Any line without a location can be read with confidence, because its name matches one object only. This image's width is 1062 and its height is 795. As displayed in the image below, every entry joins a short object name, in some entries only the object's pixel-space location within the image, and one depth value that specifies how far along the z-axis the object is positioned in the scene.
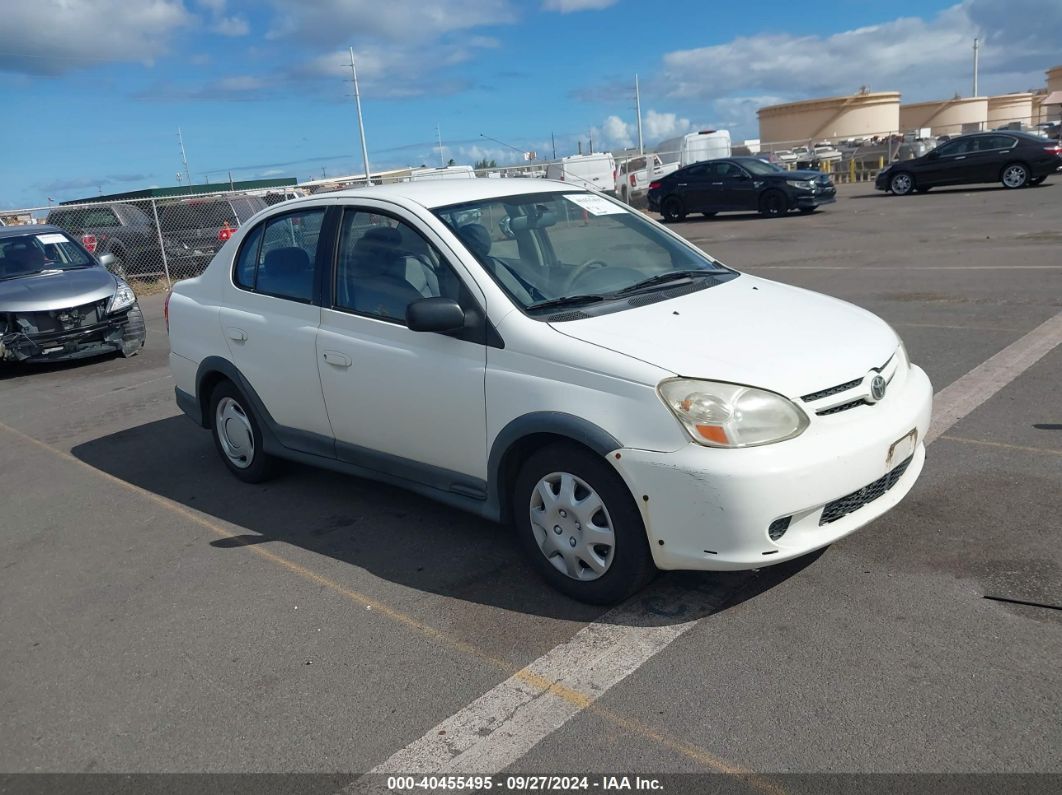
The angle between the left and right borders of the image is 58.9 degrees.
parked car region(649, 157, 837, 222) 23.22
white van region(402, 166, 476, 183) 18.79
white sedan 3.52
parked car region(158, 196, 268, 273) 19.03
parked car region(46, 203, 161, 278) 19.12
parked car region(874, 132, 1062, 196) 23.03
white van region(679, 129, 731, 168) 39.88
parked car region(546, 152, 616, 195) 31.73
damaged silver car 10.30
